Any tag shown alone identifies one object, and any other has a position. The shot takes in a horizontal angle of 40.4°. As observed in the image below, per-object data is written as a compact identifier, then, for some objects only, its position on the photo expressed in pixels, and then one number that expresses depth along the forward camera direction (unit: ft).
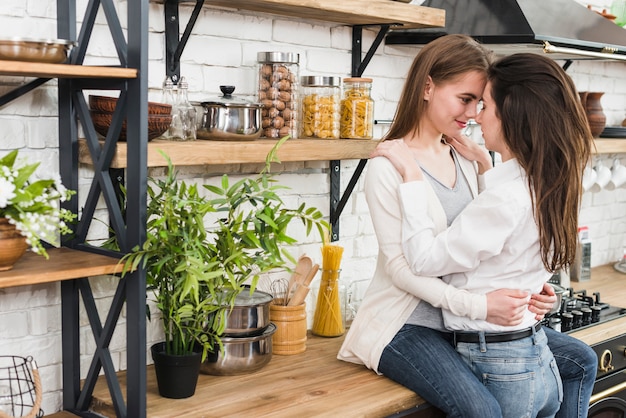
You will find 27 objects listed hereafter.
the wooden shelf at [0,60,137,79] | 5.28
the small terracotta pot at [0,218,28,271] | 5.51
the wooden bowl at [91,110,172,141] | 6.36
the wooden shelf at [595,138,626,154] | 11.10
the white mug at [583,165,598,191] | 11.92
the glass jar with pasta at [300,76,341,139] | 8.07
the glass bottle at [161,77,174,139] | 7.04
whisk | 8.41
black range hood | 8.80
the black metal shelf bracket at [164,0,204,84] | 7.27
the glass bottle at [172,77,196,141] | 6.97
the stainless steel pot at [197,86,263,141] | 7.06
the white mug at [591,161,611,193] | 12.33
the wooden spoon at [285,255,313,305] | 8.36
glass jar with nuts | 7.72
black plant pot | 6.69
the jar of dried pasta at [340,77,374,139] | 8.32
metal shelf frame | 5.95
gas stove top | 9.51
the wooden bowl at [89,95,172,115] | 6.34
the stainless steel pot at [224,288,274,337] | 7.39
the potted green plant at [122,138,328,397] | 6.21
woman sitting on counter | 7.14
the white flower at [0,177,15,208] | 5.38
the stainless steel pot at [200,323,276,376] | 7.40
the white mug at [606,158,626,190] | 12.67
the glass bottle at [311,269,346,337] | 8.80
